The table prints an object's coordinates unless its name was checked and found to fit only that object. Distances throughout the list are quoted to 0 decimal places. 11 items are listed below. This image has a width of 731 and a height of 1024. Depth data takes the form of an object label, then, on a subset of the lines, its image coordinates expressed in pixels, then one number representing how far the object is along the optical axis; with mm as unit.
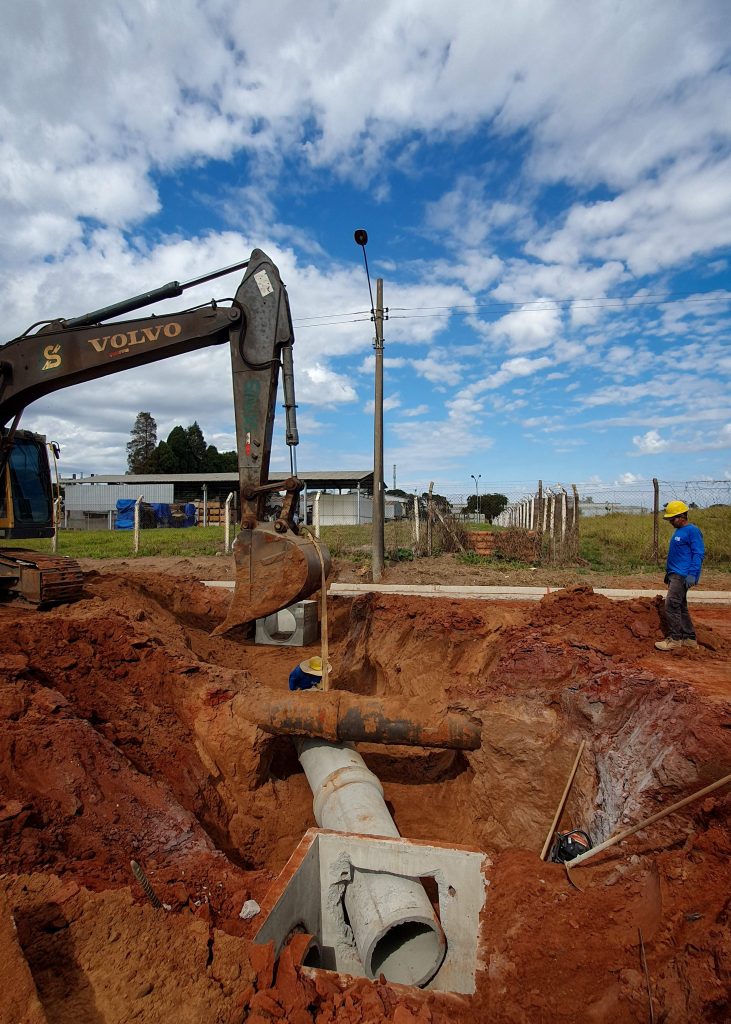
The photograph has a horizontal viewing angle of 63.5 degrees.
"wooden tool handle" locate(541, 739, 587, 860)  4660
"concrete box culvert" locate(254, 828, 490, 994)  4270
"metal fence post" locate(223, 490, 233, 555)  15900
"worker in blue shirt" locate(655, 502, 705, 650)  5988
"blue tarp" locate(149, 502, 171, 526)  33500
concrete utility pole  12695
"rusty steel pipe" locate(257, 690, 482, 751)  5547
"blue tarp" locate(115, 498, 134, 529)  32688
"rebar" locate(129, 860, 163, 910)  3394
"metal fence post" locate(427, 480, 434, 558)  15945
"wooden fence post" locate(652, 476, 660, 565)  14069
